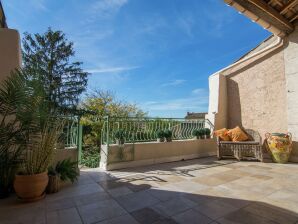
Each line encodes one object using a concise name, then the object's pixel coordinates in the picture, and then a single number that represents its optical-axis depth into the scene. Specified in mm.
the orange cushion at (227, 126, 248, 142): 5242
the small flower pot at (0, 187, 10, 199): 2524
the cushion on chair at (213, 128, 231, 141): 5355
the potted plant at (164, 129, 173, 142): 5000
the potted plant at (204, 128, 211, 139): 5852
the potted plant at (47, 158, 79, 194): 2748
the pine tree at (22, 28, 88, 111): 10516
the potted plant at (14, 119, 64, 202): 2380
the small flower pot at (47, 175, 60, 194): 2729
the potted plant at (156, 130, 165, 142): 4941
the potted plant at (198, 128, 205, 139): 5761
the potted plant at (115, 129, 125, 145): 4289
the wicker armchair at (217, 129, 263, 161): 4918
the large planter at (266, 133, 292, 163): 4648
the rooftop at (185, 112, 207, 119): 20814
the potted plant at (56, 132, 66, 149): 3362
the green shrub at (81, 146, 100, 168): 5509
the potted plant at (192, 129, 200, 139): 5738
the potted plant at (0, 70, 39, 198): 2361
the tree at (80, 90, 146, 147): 9891
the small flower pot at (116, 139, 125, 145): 4285
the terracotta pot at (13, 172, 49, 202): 2367
